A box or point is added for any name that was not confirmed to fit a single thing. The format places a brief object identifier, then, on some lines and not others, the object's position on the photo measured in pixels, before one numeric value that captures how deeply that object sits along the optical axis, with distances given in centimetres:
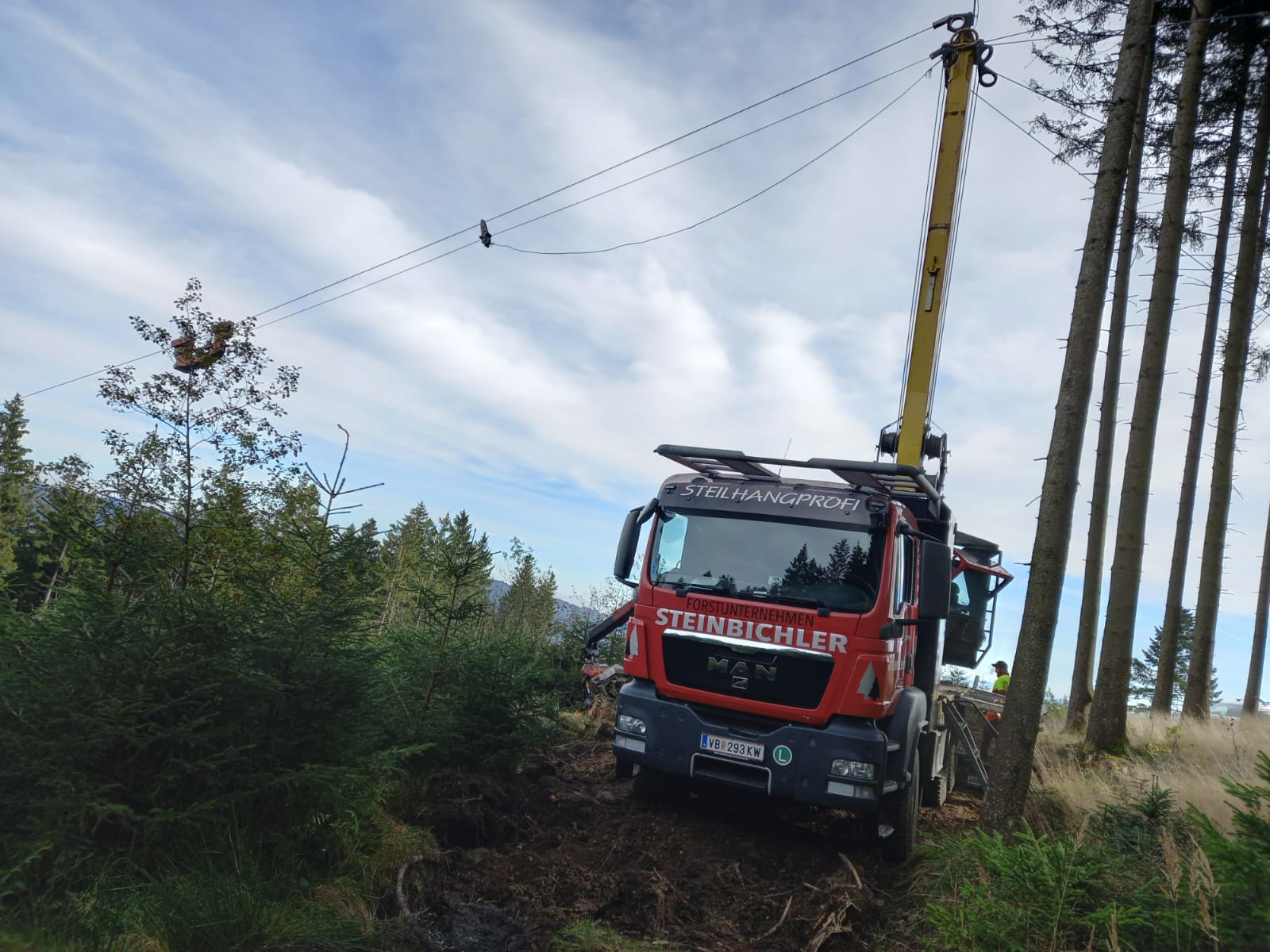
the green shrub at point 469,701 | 698
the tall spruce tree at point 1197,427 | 1415
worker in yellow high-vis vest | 1505
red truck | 646
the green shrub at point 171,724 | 404
